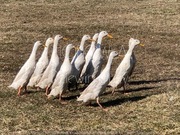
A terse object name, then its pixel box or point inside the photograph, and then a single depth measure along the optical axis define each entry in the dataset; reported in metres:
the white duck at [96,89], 12.12
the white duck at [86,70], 14.31
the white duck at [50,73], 13.38
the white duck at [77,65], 13.32
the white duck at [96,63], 14.28
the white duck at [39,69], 13.86
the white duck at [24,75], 13.34
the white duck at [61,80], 12.66
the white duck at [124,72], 13.70
